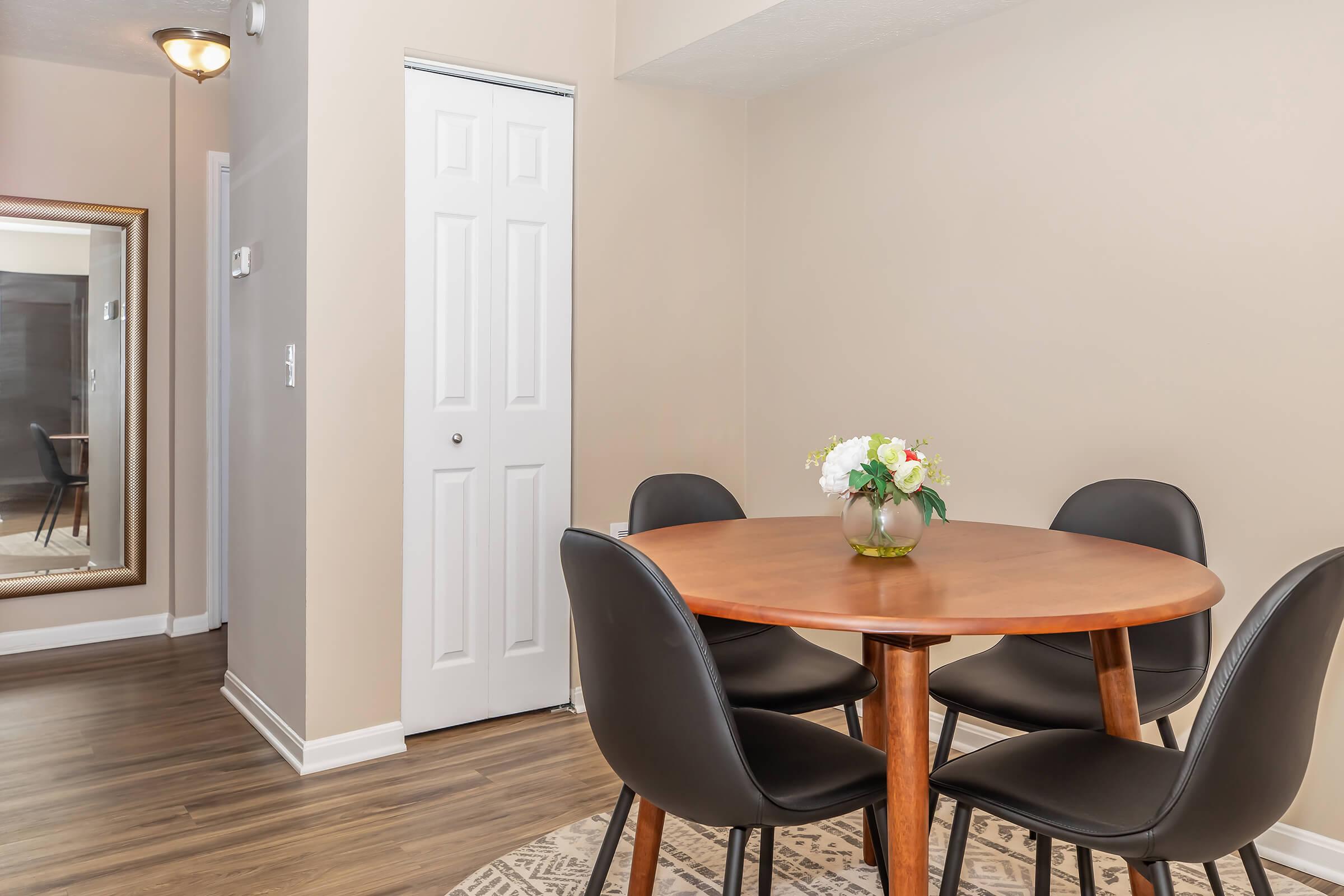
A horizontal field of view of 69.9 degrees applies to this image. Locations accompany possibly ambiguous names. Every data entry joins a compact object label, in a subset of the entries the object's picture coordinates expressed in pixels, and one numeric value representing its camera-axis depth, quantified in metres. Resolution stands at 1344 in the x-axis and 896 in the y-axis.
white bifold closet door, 3.08
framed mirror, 4.09
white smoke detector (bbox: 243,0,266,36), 3.10
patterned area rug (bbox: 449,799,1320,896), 2.19
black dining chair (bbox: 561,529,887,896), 1.44
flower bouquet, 1.86
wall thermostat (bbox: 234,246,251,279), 3.27
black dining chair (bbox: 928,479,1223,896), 1.99
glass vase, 1.88
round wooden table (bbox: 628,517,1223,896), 1.42
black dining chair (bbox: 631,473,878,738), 2.07
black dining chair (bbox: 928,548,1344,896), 1.31
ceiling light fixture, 3.67
